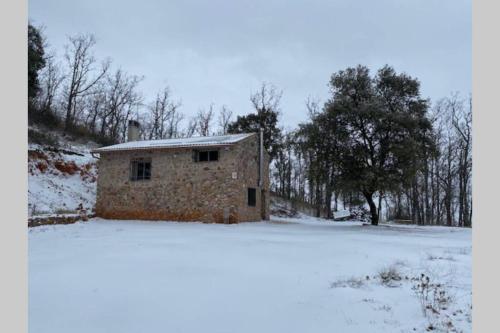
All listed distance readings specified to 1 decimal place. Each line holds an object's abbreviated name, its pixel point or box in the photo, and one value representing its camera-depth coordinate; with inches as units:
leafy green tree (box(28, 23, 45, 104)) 835.4
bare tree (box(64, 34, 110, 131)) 1229.1
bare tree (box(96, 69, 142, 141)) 1379.2
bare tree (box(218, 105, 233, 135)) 1445.6
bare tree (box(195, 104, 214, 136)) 1454.2
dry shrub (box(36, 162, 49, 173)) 779.5
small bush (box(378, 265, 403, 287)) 201.0
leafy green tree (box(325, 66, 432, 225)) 615.8
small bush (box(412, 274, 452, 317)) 157.0
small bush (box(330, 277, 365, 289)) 189.9
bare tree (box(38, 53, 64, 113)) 1223.1
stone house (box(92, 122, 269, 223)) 620.7
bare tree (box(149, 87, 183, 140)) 1461.6
